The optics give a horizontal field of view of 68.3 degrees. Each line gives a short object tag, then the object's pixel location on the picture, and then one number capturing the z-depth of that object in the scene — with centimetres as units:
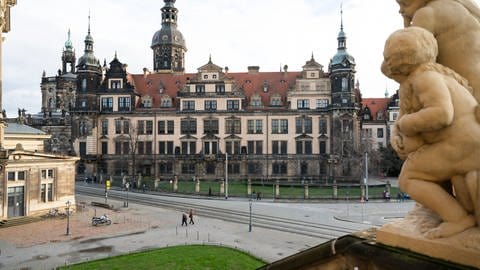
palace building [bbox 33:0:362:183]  5425
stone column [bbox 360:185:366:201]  3747
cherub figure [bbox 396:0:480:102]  329
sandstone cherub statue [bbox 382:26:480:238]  302
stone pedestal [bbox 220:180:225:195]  4226
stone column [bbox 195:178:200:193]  4303
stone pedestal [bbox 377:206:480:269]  291
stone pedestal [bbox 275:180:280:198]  3959
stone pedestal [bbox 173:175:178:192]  4448
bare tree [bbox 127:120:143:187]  5684
